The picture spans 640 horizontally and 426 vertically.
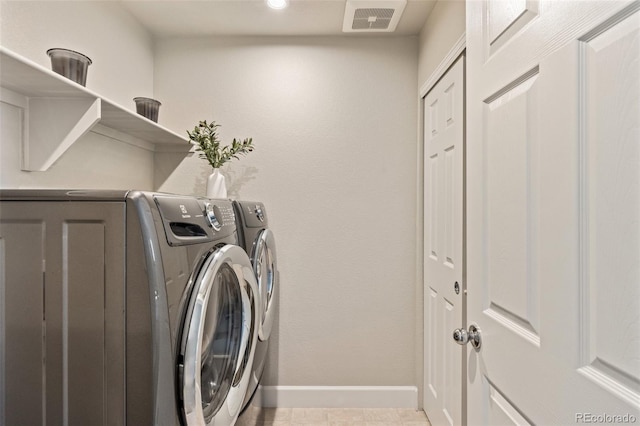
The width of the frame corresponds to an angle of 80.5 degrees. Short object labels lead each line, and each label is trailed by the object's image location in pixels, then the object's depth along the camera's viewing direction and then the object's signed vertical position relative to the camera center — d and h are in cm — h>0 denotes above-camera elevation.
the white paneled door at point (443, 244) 172 -16
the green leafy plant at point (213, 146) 225 +41
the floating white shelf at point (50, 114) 130 +36
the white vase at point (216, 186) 219 +16
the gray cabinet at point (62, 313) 88 -24
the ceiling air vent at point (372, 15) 194 +109
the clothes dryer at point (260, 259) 172 -23
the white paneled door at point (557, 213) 55 +0
